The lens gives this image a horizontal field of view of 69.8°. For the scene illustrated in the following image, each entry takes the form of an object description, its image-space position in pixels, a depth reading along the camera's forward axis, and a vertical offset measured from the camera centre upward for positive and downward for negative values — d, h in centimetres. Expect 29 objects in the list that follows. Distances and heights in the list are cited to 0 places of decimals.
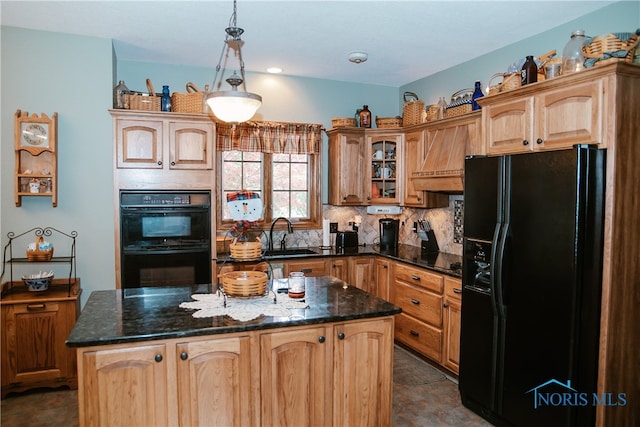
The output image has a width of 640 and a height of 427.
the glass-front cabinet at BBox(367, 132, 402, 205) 505 +33
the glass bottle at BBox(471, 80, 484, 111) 401 +90
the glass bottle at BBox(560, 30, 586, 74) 265 +85
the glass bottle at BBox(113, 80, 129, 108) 405 +88
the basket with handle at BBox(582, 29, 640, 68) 246 +83
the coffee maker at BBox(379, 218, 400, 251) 519 -41
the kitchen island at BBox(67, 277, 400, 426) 207 -82
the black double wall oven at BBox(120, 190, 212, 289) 402 -37
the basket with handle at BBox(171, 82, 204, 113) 420 +87
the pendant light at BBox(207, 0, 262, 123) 237 +50
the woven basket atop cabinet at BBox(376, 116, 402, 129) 502 +83
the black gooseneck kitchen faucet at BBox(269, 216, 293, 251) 489 -37
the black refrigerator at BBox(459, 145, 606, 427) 246 -52
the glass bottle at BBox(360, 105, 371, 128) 515 +89
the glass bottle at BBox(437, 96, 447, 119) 436 +87
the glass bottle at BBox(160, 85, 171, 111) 420 +86
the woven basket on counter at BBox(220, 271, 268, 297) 248 -48
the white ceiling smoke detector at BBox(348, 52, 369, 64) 419 +131
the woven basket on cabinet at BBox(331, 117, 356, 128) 504 +84
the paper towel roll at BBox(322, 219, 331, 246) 527 -41
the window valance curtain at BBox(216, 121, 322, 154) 479 +65
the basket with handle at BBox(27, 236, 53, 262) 362 -46
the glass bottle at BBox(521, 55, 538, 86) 299 +83
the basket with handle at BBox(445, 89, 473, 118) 402 +84
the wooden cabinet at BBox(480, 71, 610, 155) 251 +51
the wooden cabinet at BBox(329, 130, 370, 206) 507 +33
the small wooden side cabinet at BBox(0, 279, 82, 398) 341 -110
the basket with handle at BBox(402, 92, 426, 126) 473 +90
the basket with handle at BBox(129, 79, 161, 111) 405 +85
